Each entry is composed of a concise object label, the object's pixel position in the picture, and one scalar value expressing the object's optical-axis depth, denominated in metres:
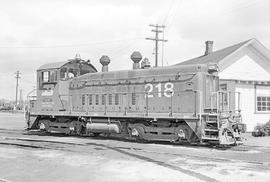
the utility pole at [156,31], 37.08
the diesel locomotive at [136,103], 13.59
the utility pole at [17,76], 95.12
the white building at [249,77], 20.06
